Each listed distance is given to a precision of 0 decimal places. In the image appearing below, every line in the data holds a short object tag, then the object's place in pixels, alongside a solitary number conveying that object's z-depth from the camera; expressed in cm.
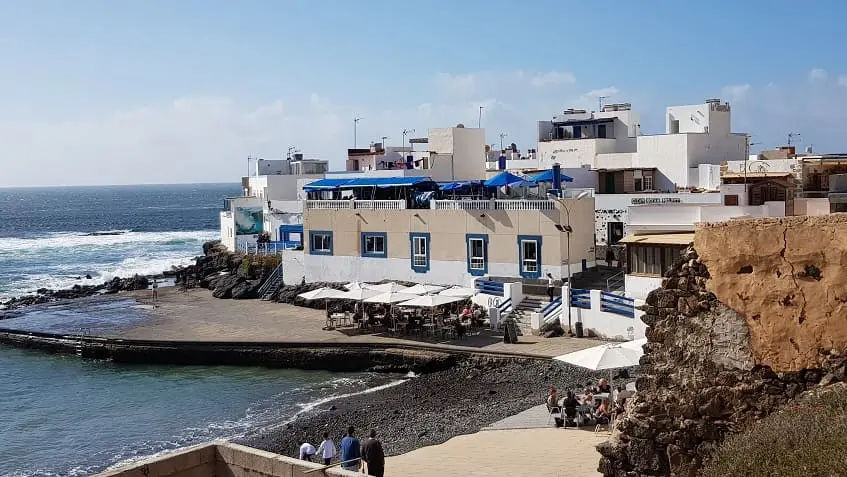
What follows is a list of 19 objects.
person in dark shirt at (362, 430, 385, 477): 1577
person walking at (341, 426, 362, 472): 1620
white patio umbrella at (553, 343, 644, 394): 2141
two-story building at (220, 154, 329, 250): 5500
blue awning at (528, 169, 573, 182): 3909
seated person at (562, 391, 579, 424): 2083
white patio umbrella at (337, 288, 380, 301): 3466
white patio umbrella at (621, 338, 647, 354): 2232
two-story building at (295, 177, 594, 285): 3691
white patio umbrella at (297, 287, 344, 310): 3588
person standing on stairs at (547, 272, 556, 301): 3416
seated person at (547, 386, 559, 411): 2193
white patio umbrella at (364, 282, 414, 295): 3556
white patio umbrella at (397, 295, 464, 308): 3281
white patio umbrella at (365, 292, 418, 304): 3400
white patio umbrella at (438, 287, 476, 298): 3419
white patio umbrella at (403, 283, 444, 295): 3516
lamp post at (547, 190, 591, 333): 3616
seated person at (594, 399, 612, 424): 2025
